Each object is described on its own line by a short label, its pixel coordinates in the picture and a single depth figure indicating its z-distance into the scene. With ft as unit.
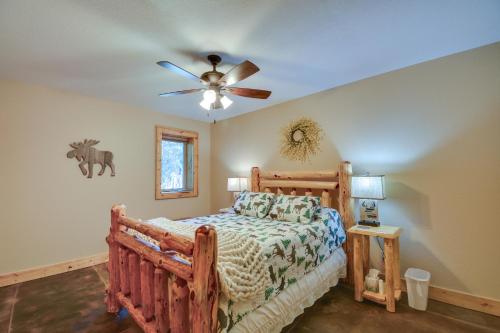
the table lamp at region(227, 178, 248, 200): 12.38
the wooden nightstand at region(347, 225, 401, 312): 6.82
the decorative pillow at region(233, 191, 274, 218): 9.50
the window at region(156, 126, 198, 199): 13.01
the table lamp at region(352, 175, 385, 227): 7.52
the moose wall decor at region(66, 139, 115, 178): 10.14
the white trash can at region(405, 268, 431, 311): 6.69
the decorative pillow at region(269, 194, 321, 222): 8.30
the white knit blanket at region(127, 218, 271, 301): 4.11
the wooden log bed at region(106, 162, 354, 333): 3.86
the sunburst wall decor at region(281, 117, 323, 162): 10.46
